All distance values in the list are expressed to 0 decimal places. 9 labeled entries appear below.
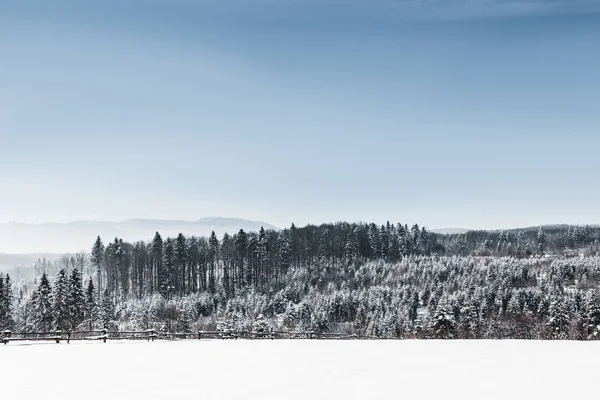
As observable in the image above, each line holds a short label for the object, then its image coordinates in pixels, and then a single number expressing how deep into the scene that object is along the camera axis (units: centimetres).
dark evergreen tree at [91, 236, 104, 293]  16434
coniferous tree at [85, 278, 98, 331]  8688
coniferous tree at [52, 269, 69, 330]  7669
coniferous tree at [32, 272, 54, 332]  7912
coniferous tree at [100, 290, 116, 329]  9005
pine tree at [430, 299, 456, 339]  6879
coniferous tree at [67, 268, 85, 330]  7800
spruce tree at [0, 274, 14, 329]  8019
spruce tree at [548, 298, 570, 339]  8969
